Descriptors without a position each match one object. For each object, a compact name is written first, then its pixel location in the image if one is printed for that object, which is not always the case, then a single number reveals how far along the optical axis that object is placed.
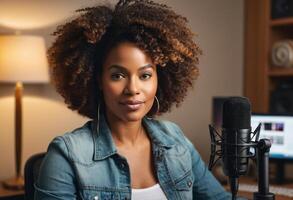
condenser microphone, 0.87
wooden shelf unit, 2.91
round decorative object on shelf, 2.78
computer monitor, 2.45
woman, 1.18
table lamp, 2.17
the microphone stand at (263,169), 0.88
